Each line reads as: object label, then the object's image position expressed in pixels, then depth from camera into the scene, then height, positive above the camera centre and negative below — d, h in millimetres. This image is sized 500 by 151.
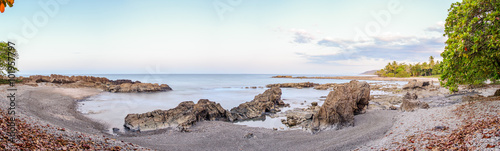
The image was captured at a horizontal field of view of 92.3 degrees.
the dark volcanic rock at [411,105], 18594 -2328
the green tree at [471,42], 9539 +1357
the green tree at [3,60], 23608 +1486
